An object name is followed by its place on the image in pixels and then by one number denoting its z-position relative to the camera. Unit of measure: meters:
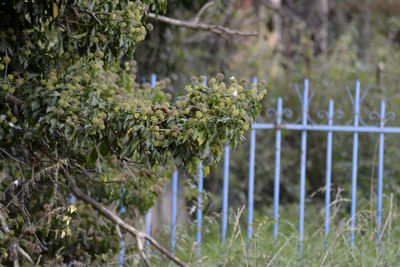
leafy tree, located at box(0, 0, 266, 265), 10.63
